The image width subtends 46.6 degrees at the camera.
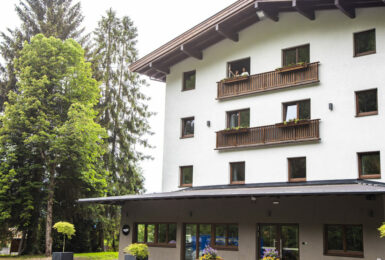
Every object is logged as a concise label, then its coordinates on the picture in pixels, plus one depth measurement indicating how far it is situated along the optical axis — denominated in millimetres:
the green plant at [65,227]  21094
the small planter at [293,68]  18831
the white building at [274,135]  16266
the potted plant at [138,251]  18609
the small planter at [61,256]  19558
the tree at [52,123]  25172
